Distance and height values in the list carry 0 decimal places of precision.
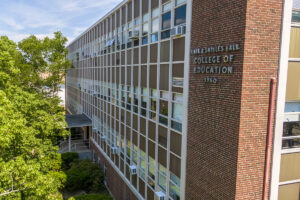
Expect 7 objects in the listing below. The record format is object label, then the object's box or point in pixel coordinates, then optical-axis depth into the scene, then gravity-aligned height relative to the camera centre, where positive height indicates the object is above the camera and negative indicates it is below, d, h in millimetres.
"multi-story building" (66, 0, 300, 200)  7535 -835
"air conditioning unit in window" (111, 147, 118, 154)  19578 -6235
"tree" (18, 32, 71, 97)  24219 +1236
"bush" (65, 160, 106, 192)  21828 -9723
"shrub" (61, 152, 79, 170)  26606 -9597
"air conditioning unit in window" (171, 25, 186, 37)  10031 +1963
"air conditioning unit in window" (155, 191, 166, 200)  11758 -5973
